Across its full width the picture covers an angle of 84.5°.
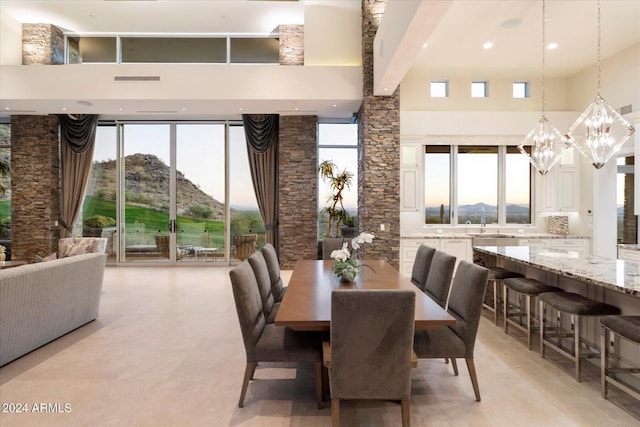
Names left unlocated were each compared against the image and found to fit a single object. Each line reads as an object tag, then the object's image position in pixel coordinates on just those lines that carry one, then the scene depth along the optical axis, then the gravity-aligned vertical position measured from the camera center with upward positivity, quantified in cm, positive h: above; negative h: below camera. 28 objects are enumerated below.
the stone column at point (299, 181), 725 +68
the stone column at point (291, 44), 662 +319
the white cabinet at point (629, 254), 480 -57
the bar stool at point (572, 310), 267 -74
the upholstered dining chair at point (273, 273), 353 -63
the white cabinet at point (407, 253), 616 -69
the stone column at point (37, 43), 653 +317
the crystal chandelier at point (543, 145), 387 +76
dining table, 204 -60
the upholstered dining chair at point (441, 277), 289 -54
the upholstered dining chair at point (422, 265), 339 -51
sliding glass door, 781 +45
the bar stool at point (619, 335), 218 -86
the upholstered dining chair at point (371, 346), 184 -71
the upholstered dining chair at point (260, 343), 229 -86
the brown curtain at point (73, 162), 753 +111
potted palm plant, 715 +46
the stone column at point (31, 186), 726 +59
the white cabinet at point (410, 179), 636 +63
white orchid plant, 294 -43
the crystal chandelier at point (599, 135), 317 +72
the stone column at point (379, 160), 581 +89
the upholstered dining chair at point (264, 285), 287 -61
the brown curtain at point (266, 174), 751 +86
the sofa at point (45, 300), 298 -84
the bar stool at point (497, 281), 396 -79
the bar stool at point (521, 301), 333 -93
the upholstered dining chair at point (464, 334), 235 -83
